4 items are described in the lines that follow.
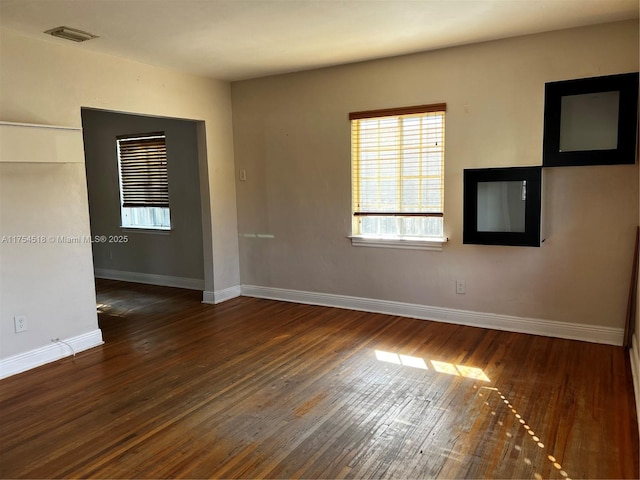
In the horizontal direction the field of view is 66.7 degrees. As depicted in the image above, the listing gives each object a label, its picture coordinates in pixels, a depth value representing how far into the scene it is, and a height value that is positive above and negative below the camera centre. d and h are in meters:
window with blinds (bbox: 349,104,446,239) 4.58 +0.16
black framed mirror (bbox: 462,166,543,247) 3.92 -0.17
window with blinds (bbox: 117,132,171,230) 6.46 +0.17
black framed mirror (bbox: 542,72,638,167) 3.61 +0.48
